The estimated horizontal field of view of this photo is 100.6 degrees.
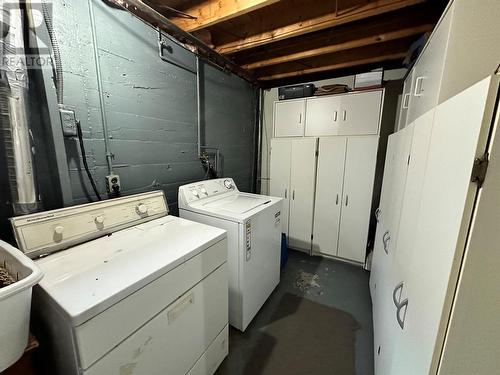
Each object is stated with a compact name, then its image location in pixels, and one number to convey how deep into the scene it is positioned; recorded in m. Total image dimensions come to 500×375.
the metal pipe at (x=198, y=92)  2.10
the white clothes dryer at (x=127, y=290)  0.72
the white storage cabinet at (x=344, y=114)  2.39
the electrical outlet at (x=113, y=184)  1.45
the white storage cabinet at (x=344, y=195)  2.49
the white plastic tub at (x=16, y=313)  0.60
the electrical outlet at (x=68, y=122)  1.21
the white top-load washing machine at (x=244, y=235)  1.57
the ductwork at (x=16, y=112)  0.92
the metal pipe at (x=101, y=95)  1.33
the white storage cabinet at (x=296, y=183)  2.81
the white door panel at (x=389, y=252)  1.14
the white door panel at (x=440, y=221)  0.49
